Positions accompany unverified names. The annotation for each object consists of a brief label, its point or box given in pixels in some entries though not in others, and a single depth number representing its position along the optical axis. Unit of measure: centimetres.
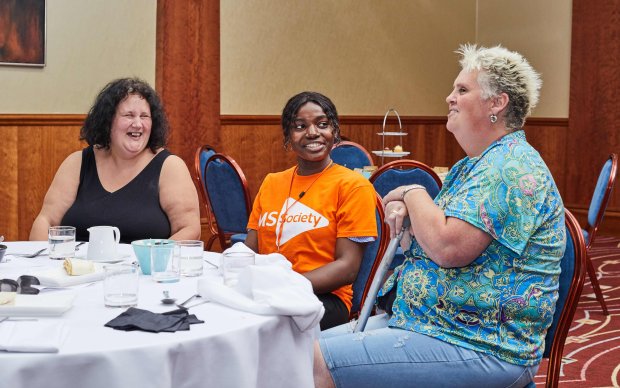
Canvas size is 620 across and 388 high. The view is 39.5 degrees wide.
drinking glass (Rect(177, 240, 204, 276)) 232
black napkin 174
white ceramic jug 250
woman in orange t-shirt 271
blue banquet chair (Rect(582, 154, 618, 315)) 477
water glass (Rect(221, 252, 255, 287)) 216
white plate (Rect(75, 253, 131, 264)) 249
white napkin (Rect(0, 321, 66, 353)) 158
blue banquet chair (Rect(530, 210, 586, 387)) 220
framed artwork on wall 578
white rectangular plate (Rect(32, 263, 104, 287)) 214
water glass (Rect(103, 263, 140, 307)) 193
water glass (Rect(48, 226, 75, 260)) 253
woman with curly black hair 328
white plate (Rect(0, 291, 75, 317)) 182
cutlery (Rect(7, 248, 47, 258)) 259
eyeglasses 196
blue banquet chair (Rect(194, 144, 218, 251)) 470
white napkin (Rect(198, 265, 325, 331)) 188
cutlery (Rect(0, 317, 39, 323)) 179
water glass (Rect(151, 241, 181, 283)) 225
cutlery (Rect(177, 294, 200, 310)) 193
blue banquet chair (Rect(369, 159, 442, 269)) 411
